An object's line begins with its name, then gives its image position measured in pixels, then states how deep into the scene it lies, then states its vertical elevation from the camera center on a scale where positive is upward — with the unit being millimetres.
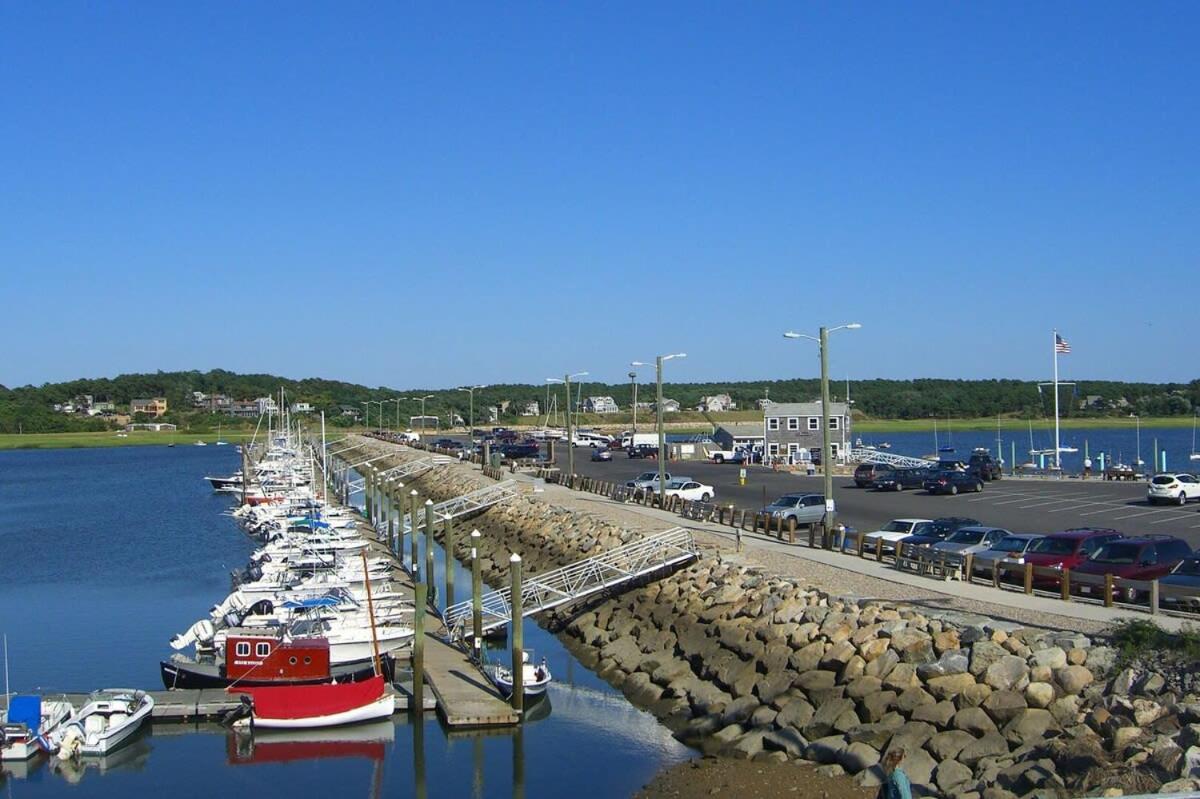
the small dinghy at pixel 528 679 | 29266 -6618
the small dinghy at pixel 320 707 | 28422 -6883
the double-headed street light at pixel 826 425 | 36938 -969
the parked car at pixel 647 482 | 63969 -4501
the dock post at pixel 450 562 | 40741 -5385
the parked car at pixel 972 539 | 35719 -4459
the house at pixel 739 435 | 107625 -3628
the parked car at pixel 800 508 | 48469 -4570
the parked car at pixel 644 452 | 106062 -4704
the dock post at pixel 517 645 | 28344 -5650
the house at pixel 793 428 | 97188 -2762
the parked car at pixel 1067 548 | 32094 -4323
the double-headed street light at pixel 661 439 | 53950 -1838
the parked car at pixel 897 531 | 38406 -4555
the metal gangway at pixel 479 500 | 63125 -5121
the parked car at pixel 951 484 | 62375 -4826
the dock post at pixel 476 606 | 33250 -5516
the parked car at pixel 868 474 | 69250 -4695
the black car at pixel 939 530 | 38406 -4466
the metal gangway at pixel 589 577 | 36094 -5445
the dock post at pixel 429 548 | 44094 -5316
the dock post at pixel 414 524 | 48819 -4861
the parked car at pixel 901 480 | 66250 -4894
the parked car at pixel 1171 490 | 55344 -4884
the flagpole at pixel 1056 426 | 75250 -2718
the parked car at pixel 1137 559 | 29594 -4297
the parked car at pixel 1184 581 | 26406 -4389
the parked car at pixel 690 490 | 62812 -4831
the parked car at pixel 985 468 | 72375 -4802
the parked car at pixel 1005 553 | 31922 -4466
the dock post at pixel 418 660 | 28922 -6053
